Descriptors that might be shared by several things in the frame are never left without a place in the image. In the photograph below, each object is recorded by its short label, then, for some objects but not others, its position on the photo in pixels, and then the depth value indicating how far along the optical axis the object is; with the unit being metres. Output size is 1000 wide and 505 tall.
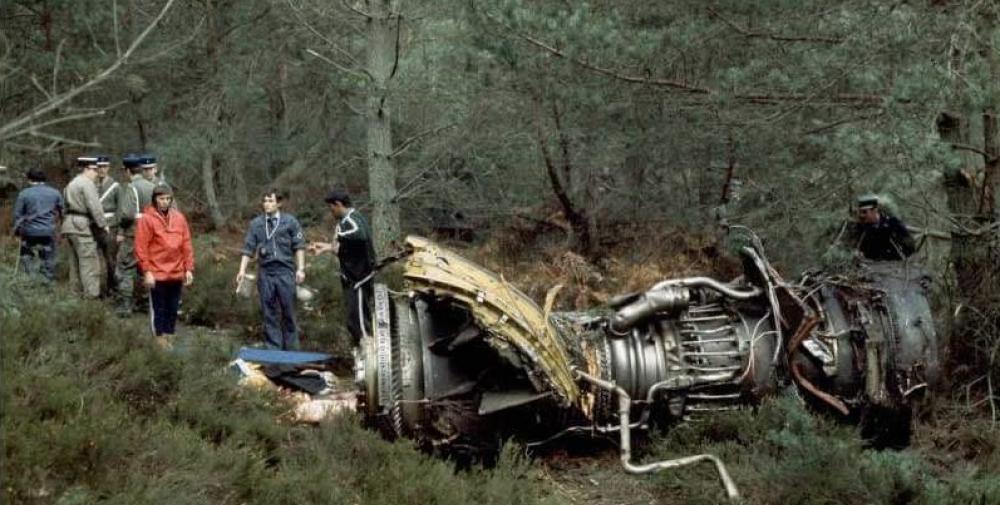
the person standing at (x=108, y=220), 11.48
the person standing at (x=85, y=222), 10.78
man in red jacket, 9.32
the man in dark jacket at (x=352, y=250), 9.54
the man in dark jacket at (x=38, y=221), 10.80
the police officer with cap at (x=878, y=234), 8.22
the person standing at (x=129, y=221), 10.99
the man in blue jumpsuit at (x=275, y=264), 9.89
